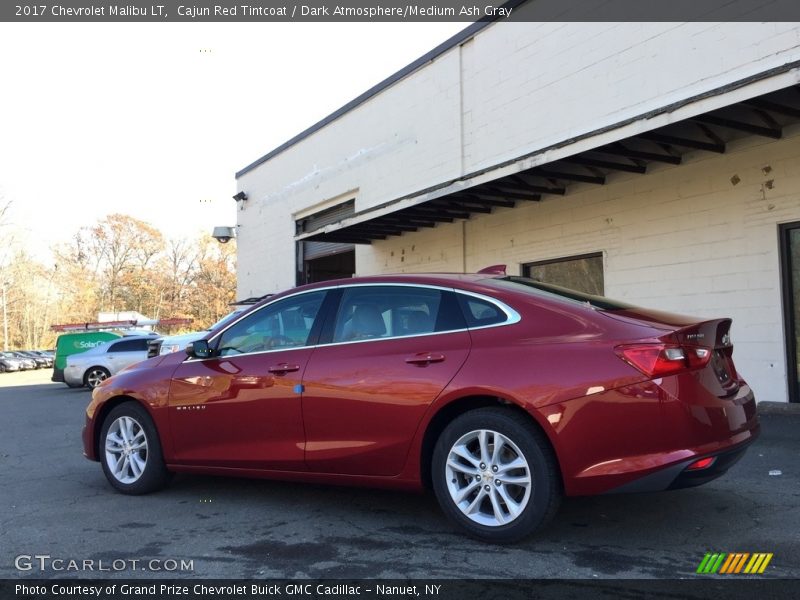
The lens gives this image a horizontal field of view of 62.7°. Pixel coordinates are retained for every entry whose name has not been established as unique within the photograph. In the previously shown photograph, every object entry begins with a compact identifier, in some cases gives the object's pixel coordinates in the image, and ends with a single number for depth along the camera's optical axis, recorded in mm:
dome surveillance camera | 22922
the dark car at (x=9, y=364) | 42031
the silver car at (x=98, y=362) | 17062
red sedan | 3420
